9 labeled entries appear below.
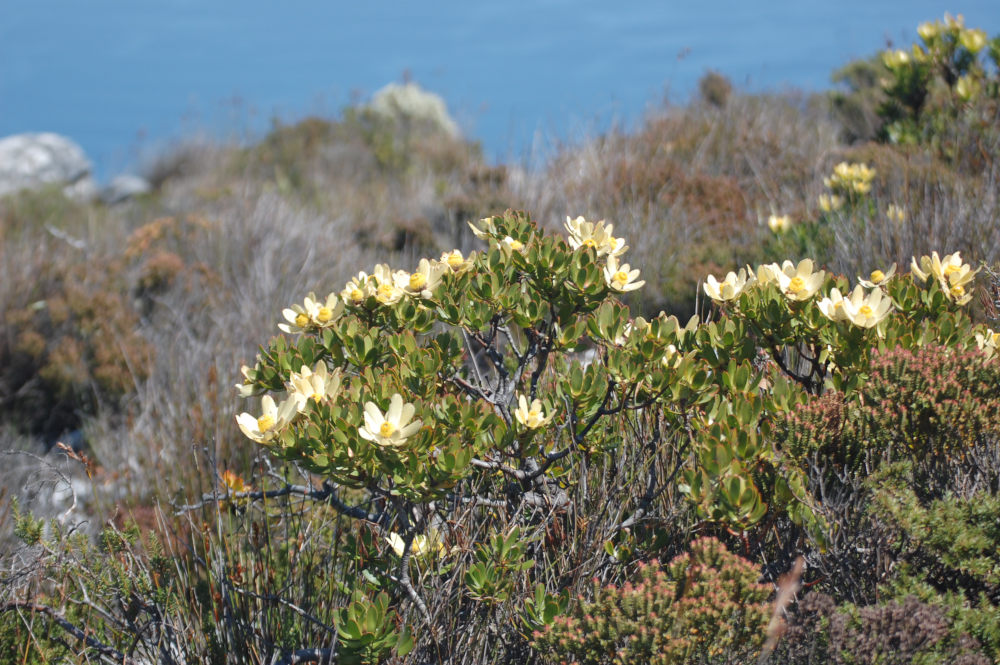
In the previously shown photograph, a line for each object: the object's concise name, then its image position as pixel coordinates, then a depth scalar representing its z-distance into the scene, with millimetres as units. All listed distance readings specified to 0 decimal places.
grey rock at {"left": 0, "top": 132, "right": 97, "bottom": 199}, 28141
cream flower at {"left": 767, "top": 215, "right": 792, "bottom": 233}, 10347
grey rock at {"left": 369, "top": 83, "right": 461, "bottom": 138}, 30672
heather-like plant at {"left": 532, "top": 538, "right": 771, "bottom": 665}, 3949
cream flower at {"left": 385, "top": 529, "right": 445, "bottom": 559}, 4859
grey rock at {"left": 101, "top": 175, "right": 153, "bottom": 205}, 25797
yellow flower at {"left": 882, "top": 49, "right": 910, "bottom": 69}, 15039
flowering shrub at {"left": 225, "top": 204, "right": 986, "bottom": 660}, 4258
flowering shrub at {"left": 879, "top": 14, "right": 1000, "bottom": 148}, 14383
